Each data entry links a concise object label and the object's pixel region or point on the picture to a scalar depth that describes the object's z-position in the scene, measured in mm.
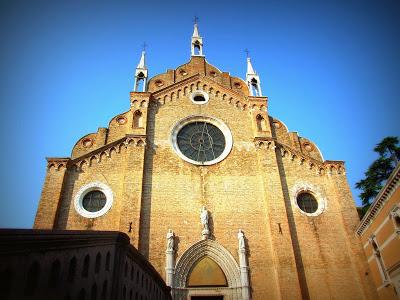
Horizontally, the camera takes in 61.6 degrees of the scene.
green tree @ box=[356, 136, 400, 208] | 23364
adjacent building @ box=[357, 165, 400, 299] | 12695
